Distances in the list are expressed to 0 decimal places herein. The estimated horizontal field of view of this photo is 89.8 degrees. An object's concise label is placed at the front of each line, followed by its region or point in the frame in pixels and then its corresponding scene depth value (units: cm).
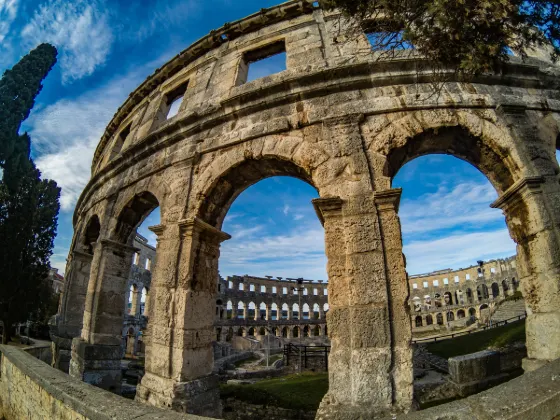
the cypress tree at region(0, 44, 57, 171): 2364
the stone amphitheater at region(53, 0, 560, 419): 377
